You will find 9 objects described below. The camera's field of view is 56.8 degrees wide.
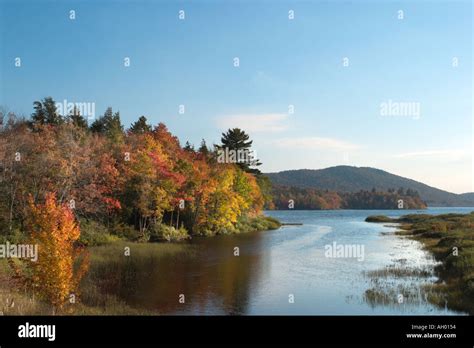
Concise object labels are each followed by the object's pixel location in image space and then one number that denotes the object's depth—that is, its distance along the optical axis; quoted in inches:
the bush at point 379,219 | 3874.5
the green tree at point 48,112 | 3063.5
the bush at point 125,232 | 1744.6
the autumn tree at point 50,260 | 692.1
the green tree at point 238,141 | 3398.1
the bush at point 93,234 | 1502.2
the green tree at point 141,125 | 3309.1
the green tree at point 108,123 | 2479.8
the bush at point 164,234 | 1891.0
